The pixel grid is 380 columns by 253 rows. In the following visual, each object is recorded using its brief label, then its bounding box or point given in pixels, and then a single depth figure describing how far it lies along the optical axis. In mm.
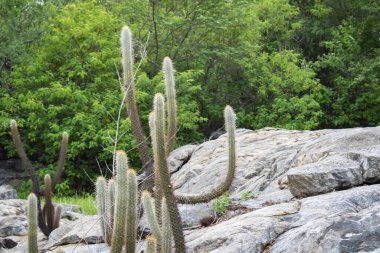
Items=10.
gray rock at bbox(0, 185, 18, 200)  15398
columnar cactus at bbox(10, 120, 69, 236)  10555
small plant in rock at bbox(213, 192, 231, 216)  7996
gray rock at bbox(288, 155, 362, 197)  6938
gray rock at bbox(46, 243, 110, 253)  8039
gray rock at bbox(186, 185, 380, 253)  4848
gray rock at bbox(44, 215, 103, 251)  8609
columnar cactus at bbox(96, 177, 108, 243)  7105
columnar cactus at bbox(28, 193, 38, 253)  7086
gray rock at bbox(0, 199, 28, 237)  11164
